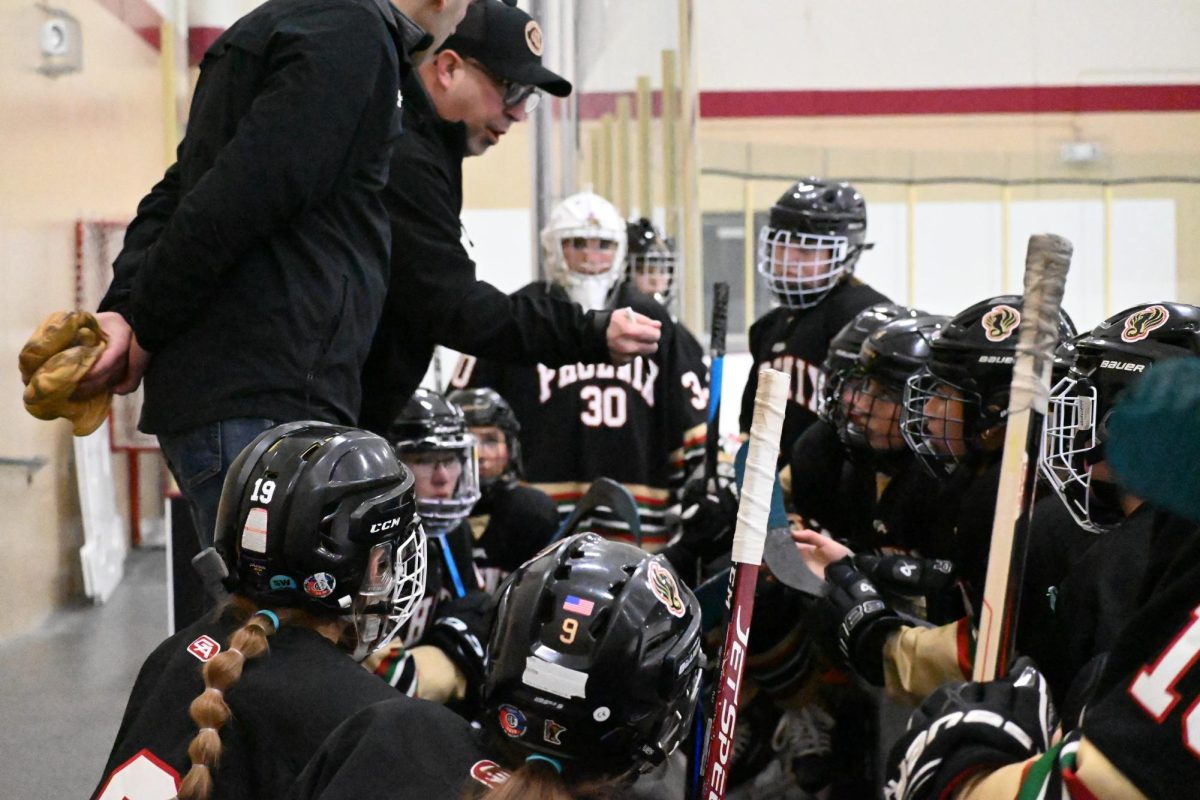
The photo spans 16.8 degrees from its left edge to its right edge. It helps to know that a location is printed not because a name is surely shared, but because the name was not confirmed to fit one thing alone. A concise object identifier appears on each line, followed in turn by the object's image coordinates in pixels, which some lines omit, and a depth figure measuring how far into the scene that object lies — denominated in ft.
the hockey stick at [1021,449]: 16.18
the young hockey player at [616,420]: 25.06
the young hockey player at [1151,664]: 14.20
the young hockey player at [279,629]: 16.49
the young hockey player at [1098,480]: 16.83
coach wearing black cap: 18.90
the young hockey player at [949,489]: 18.75
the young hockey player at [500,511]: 22.62
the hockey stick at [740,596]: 16.75
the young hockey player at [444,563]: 20.04
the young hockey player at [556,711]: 15.85
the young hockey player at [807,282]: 23.48
